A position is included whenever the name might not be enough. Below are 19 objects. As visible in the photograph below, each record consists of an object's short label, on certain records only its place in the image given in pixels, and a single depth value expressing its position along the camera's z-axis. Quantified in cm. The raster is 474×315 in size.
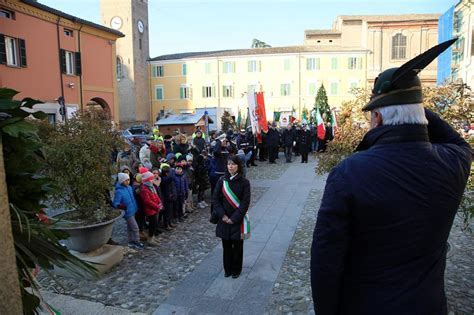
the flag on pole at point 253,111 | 1507
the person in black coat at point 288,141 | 1745
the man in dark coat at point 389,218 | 160
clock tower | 4906
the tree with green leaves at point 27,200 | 152
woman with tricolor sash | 500
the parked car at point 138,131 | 3105
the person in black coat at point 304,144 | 1745
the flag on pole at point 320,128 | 1664
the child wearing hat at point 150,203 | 649
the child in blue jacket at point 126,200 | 600
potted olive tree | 517
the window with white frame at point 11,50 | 1920
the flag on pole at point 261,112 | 1543
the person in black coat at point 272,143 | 1728
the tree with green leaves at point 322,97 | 4289
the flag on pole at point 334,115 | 1683
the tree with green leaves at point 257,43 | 7856
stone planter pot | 511
